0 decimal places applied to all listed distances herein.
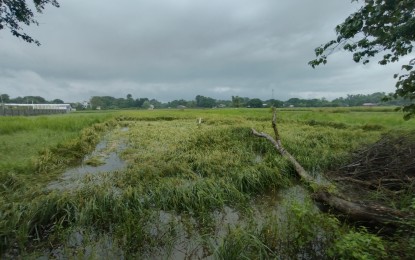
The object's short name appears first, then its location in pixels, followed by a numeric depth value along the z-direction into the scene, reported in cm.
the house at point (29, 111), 3463
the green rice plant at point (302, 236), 324
